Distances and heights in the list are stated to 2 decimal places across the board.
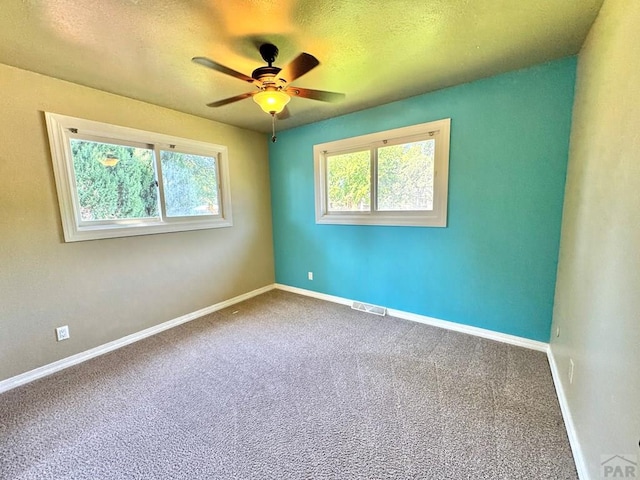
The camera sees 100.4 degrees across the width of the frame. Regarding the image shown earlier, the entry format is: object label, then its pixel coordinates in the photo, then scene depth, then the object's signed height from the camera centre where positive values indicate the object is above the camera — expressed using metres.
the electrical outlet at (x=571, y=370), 1.57 -1.02
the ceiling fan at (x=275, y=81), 1.57 +0.80
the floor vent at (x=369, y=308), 3.19 -1.28
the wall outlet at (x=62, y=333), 2.26 -1.04
